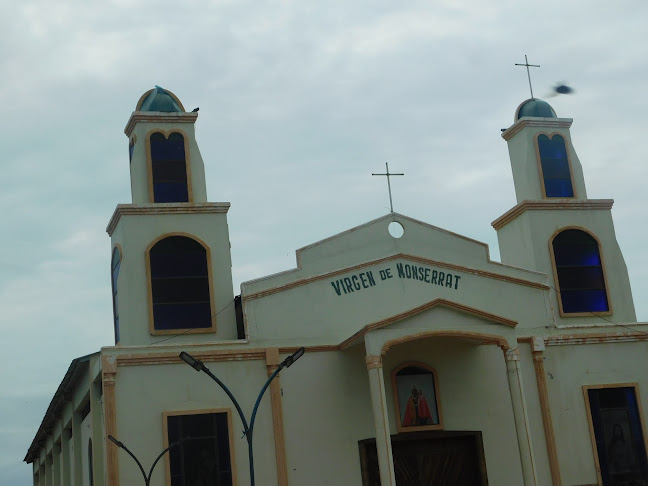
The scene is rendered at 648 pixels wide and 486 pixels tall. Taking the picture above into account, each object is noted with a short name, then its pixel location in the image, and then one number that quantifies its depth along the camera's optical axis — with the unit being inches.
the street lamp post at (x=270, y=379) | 870.4
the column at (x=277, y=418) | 1097.4
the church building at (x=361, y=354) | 1095.0
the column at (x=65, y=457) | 1486.2
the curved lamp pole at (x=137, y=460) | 1039.0
